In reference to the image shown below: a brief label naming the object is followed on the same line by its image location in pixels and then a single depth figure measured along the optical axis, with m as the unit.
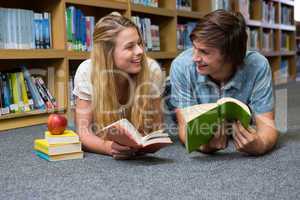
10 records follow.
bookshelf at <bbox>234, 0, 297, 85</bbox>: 4.77
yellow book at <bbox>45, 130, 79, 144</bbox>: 1.35
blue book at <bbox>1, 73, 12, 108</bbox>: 2.15
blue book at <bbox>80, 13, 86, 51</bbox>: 2.46
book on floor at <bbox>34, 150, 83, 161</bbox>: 1.37
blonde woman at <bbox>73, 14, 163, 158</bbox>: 1.46
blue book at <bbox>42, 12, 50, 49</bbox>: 2.29
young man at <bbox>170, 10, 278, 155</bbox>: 1.33
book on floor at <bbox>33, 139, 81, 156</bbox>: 1.36
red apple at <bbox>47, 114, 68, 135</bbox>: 1.34
